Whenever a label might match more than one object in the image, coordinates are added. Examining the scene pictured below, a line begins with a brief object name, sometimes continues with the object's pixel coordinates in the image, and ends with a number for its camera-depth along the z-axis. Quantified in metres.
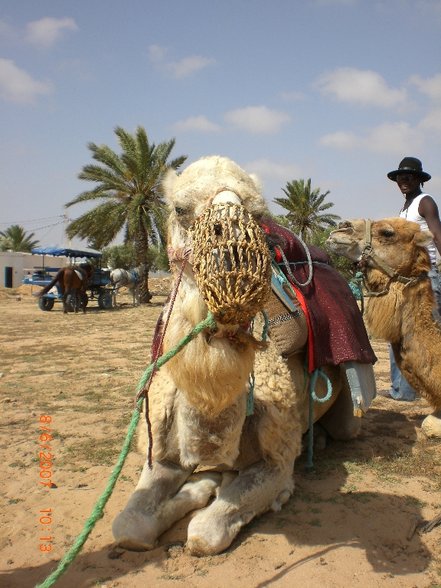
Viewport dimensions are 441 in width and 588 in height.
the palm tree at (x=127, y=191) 21.00
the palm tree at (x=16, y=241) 50.12
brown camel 3.83
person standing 4.26
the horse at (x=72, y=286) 17.52
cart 18.62
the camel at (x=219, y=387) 1.80
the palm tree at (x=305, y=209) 28.02
